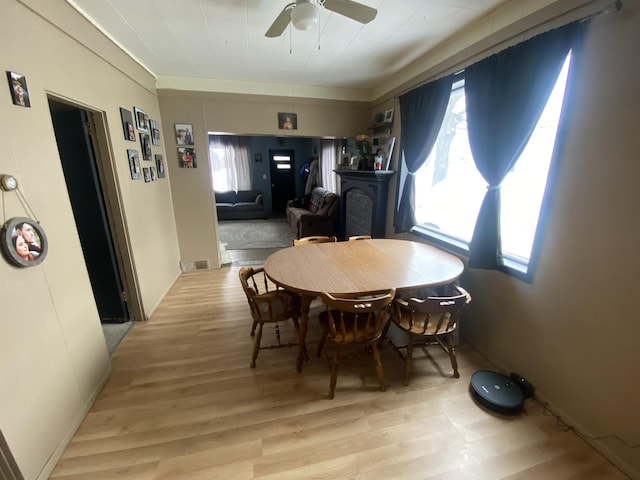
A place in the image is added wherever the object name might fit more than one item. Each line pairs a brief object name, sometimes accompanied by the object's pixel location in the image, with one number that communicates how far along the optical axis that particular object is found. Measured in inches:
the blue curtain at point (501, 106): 60.8
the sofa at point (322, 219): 197.6
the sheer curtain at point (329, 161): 222.1
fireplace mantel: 139.1
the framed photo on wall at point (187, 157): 140.0
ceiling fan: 57.5
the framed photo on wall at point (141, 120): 107.8
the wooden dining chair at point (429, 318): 66.5
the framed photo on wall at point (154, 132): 122.3
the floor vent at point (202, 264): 156.4
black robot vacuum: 64.5
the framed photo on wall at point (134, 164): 100.2
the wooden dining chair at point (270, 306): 74.9
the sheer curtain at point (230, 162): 302.5
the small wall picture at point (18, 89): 52.0
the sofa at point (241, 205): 287.9
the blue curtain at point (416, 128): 99.5
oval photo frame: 47.9
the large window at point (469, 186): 69.1
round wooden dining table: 68.3
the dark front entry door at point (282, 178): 328.5
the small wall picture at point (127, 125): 97.0
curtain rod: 51.3
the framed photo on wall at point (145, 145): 111.3
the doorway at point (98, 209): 85.4
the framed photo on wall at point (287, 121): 147.9
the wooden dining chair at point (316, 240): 110.7
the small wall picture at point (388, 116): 135.6
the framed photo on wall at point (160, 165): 127.2
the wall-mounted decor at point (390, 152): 133.8
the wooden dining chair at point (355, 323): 61.1
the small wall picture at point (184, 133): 136.8
